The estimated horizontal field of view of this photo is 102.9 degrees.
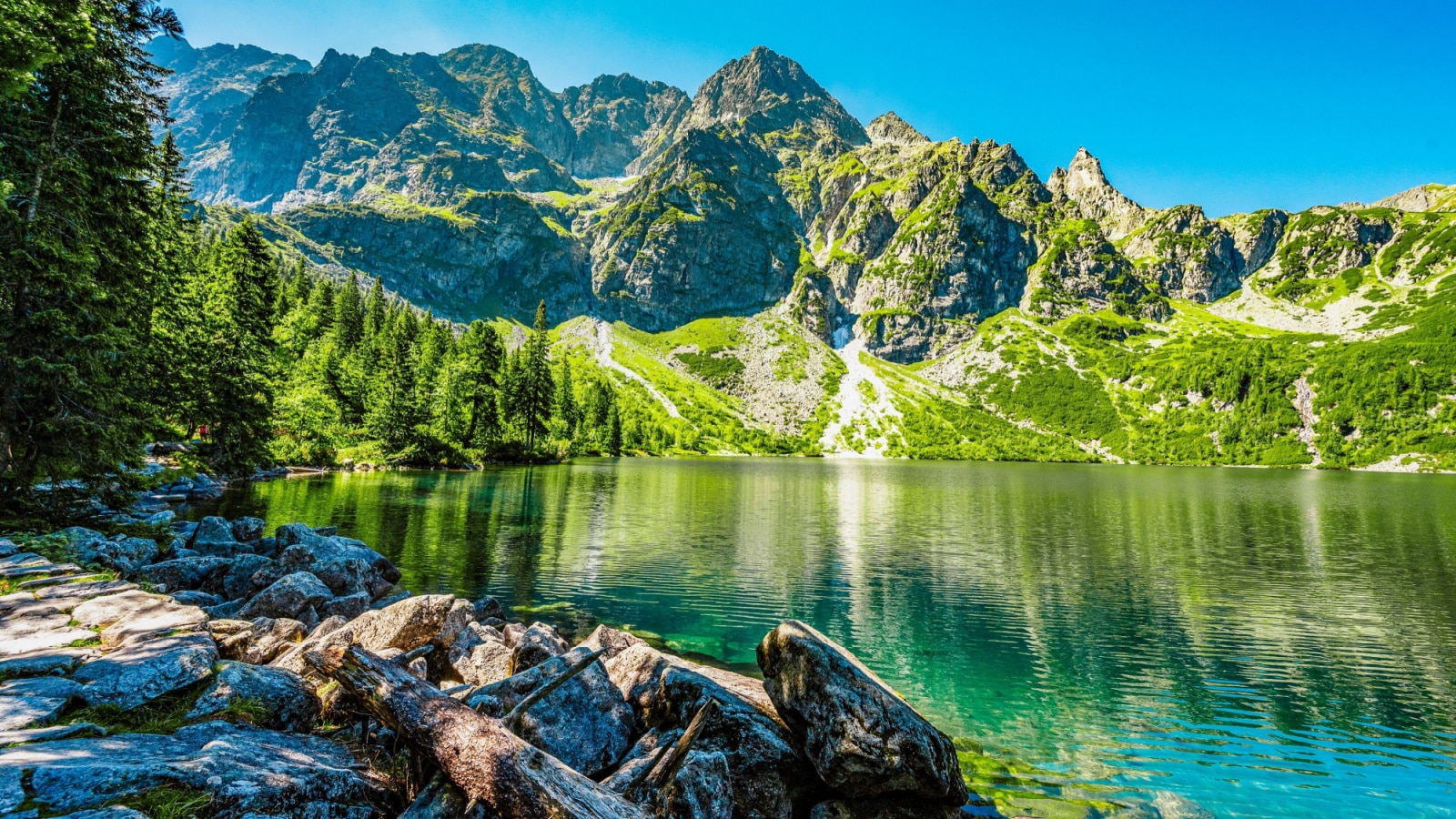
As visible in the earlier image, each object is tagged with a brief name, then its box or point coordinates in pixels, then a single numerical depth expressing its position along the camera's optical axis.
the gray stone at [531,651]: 12.19
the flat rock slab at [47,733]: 6.03
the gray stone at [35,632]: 8.91
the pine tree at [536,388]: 104.19
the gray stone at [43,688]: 7.20
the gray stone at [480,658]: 12.34
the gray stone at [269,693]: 8.06
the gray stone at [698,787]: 7.64
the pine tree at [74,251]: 17.38
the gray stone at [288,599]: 16.02
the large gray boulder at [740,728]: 8.97
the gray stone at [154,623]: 9.47
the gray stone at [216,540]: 22.34
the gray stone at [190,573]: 18.38
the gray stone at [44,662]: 7.89
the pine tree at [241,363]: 46.50
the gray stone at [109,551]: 16.75
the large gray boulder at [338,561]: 20.67
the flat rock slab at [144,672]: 7.53
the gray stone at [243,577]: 18.58
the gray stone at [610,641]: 14.79
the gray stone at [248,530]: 25.75
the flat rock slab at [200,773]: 5.19
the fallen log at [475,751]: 6.30
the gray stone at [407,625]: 13.23
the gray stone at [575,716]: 9.09
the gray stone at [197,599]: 15.96
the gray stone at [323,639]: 10.83
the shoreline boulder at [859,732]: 8.73
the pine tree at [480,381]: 90.69
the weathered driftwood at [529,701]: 7.98
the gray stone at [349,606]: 16.98
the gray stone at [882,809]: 9.00
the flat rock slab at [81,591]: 11.57
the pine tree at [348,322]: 97.81
